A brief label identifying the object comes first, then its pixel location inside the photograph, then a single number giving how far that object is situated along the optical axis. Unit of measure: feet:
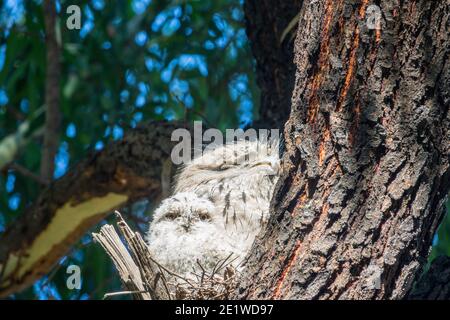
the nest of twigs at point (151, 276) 14.11
